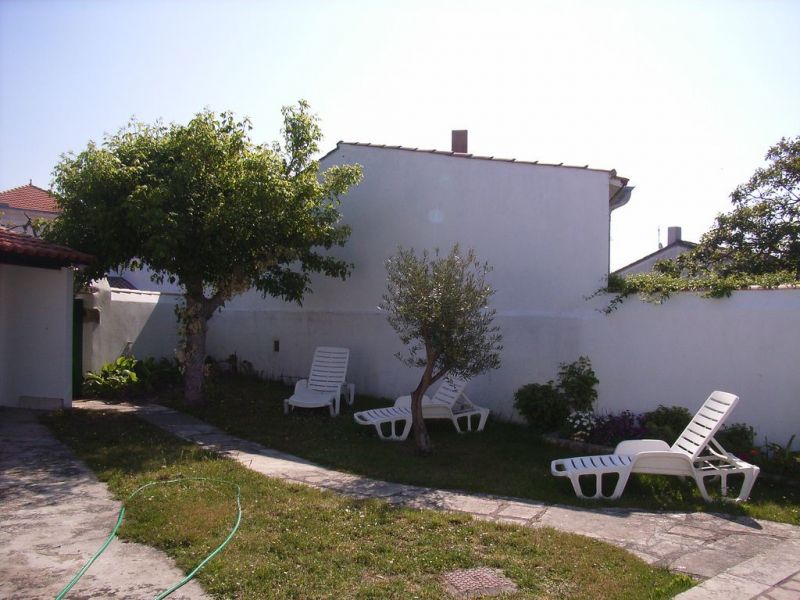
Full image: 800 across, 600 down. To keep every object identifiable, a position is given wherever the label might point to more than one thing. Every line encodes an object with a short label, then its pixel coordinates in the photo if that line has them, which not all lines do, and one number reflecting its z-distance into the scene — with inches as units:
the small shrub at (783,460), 282.5
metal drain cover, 171.5
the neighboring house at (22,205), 1209.4
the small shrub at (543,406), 374.3
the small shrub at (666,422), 325.7
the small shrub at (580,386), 370.6
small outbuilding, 431.2
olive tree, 321.4
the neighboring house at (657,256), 933.1
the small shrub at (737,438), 304.8
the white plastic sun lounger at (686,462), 263.7
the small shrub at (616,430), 342.0
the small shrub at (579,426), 352.8
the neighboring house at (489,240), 403.9
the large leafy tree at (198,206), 392.8
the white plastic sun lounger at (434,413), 384.8
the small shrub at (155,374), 530.6
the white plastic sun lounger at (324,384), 449.1
